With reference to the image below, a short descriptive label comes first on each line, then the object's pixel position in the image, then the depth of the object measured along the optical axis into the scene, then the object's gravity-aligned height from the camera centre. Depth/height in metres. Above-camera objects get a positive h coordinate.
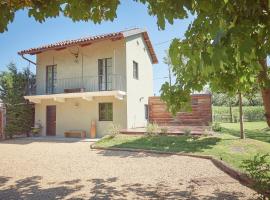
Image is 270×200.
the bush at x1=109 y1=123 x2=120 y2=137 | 12.60 -0.97
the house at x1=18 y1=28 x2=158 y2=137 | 14.11 +2.52
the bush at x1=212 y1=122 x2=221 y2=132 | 14.89 -1.00
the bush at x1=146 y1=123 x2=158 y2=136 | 12.29 -0.93
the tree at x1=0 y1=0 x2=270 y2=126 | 1.44 +0.81
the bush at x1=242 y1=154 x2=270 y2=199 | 3.62 -1.31
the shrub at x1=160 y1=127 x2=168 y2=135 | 12.37 -1.01
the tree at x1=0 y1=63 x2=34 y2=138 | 14.98 +1.33
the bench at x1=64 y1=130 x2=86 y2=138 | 14.38 -1.29
